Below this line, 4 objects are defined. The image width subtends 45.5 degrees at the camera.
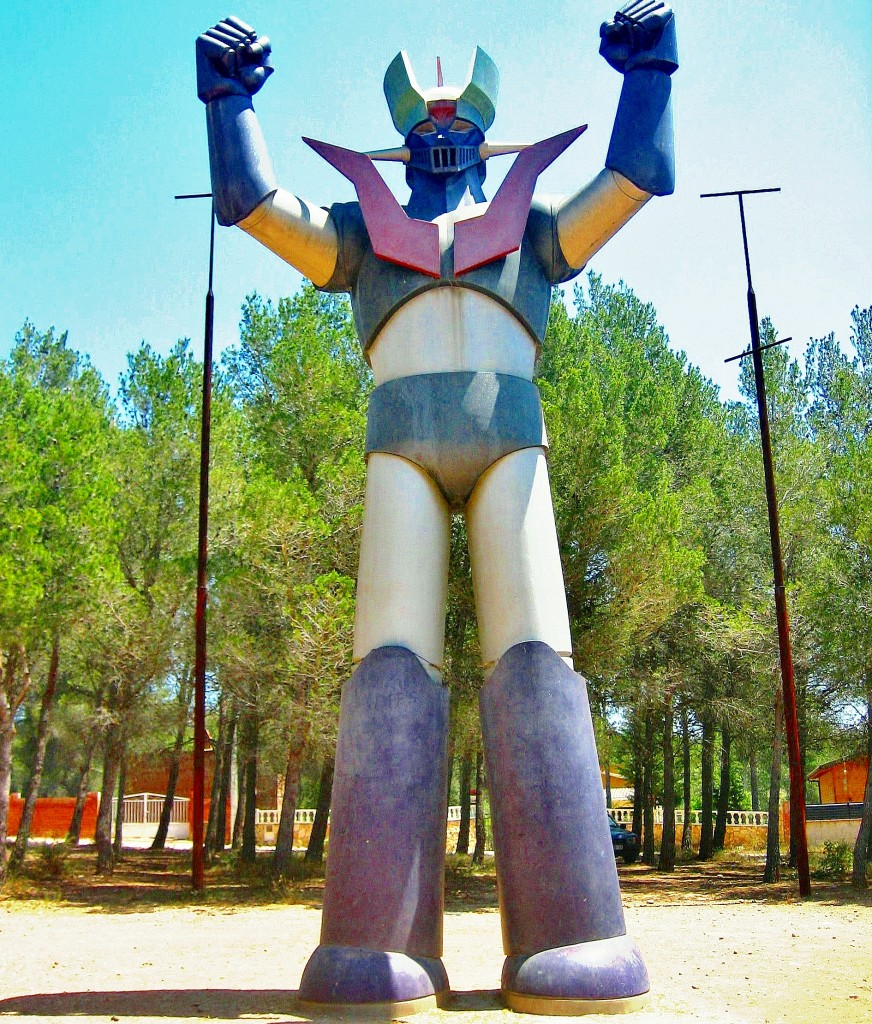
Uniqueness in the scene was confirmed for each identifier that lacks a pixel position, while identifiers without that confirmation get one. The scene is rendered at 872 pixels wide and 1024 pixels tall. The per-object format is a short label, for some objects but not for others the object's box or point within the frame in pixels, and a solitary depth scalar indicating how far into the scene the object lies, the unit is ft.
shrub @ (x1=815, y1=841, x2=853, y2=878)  52.85
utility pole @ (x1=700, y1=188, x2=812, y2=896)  38.06
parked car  68.90
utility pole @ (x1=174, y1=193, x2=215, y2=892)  38.58
